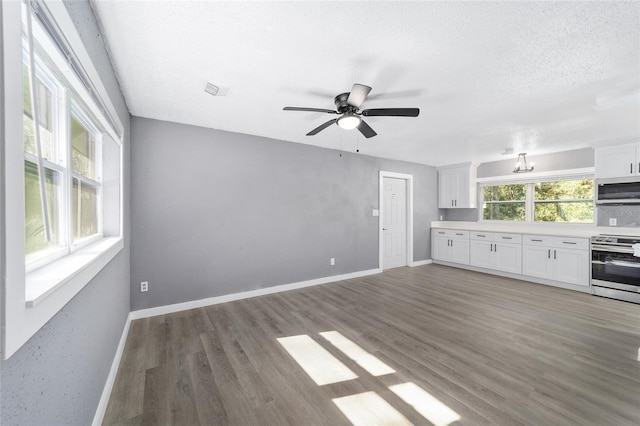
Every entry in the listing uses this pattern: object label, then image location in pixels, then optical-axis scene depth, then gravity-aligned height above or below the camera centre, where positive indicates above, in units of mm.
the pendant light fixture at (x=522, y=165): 4772 +868
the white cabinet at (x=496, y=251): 4840 -812
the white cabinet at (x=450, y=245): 5641 -805
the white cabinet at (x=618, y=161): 3821 +785
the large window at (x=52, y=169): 660 +195
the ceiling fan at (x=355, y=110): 2096 +912
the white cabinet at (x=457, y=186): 5820 +598
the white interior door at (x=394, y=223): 5598 -263
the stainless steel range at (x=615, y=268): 3590 -843
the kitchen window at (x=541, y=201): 4570 +205
